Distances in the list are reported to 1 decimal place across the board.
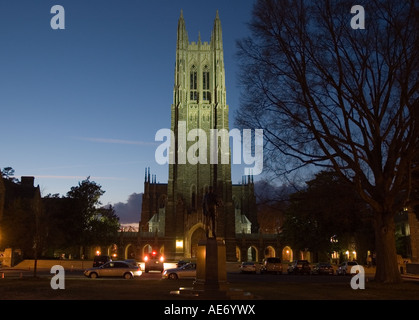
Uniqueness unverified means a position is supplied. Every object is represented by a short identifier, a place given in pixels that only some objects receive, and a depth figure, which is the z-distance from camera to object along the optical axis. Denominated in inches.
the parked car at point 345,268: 1501.0
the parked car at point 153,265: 1464.1
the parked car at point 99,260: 1517.0
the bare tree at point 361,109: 743.7
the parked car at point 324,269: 1587.1
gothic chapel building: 2965.1
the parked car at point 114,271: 1077.8
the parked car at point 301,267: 1596.9
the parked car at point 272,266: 1578.5
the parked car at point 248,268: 1593.8
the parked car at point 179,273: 1058.1
